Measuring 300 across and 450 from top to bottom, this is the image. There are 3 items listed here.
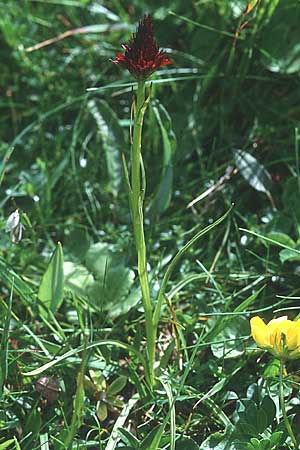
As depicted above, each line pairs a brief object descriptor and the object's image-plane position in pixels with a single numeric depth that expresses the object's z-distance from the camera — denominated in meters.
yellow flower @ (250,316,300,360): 0.62
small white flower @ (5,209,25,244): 0.72
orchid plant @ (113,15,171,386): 0.61
